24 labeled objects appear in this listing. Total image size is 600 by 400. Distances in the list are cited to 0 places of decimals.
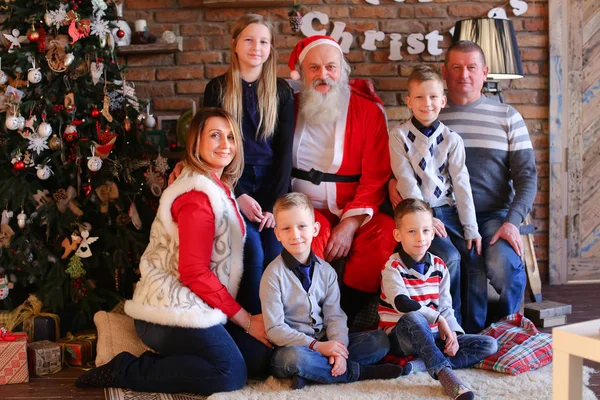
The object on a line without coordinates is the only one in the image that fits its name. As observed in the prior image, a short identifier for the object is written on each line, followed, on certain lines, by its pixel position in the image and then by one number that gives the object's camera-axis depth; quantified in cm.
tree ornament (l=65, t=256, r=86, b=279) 354
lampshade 406
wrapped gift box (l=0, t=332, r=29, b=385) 297
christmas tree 352
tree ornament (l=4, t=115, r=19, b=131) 343
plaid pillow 292
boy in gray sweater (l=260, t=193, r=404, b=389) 279
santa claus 339
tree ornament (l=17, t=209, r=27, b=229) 347
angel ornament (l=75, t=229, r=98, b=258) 354
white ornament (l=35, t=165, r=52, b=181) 350
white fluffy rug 267
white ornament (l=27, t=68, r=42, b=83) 350
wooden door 463
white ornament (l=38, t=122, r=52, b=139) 347
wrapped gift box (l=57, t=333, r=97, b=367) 322
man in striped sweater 360
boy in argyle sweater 334
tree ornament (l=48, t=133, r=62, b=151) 354
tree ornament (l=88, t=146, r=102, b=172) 350
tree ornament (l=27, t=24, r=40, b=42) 352
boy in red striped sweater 292
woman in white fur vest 276
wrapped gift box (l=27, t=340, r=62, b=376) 309
